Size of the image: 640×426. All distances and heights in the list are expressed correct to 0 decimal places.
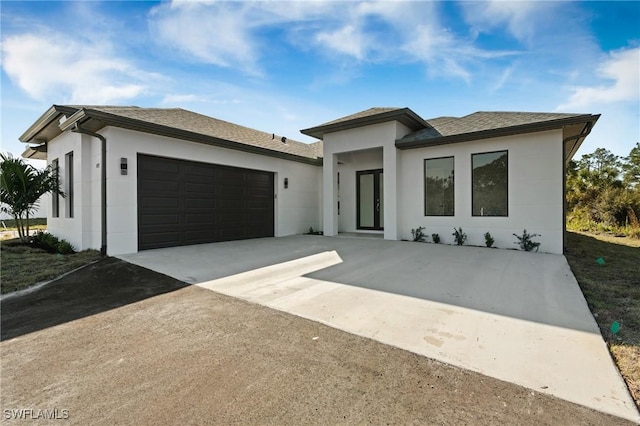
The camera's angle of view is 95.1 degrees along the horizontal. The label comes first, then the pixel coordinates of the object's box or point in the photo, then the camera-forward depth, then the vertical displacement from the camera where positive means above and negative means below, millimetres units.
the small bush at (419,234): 9094 -762
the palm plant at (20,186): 7723 +674
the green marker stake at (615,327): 2779 -1154
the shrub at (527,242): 7414 -832
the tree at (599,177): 15084 +1791
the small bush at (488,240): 7970 -833
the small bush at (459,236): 8406 -768
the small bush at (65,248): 7191 -936
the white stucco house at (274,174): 7039 +1042
